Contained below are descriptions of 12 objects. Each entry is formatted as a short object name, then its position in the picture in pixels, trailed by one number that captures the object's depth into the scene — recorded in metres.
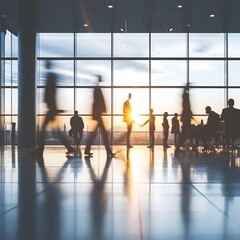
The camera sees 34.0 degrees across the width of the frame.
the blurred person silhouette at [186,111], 10.59
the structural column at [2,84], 18.39
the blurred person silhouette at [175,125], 15.42
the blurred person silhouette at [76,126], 13.76
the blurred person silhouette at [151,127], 16.00
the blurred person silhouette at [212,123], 11.29
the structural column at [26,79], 14.05
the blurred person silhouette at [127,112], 12.51
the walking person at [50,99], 8.45
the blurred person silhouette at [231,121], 9.95
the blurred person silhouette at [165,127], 15.64
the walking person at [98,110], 8.65
